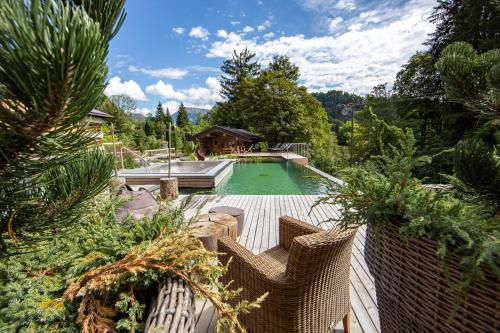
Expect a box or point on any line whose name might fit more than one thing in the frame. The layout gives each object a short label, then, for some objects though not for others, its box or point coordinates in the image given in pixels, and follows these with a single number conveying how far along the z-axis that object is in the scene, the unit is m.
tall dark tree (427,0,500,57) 8.22
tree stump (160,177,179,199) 5.58
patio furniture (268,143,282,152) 22.56
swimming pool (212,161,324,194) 8.83
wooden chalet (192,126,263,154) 22.52
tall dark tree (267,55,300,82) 28.59
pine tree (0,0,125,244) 0.28
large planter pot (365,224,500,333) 0.54
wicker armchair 1.35
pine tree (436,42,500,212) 0.93
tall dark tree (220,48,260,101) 31.84
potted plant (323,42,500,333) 0.55
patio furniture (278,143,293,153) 21.46
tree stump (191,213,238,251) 2.48
